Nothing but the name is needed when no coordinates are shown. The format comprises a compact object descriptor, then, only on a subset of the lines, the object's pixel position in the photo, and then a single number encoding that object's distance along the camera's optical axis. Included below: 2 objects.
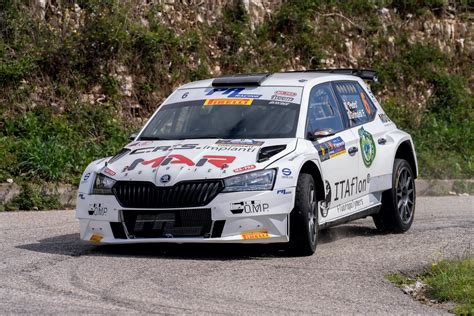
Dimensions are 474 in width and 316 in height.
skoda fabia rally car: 19.23
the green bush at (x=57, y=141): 30.00
